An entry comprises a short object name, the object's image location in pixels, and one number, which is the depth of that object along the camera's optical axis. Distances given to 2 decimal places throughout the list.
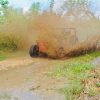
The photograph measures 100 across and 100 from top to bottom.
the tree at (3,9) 23.15
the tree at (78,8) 18.23
